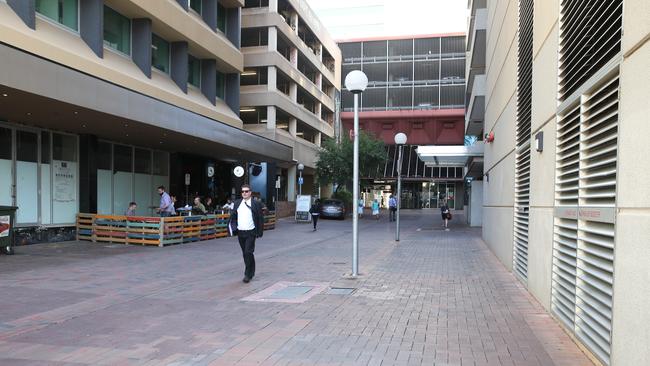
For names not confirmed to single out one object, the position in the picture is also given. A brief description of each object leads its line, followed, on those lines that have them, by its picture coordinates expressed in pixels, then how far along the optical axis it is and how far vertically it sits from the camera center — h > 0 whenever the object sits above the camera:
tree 37.16 +2.02
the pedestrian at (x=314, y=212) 23.44 -1.09
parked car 34.22 -1.38
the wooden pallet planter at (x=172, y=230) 15.23 -1.26
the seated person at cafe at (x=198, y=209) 18.91 -0.79
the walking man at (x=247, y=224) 9.16 -0.64
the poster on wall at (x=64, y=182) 16.19 +0.14
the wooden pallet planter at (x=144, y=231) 15.13 -1.26
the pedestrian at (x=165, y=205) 16.84 -0.59
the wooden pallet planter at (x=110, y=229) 15.41 -1.24
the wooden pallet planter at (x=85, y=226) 16.14 -1.22
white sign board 29.39 -1.19
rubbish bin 12.02 -0.98
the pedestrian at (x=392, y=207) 34.34 -1.25
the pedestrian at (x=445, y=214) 26.51 -1.29
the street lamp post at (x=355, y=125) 9.89 +1.19
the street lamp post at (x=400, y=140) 18.72 +1.72
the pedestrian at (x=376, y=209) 36.50 -1.46
